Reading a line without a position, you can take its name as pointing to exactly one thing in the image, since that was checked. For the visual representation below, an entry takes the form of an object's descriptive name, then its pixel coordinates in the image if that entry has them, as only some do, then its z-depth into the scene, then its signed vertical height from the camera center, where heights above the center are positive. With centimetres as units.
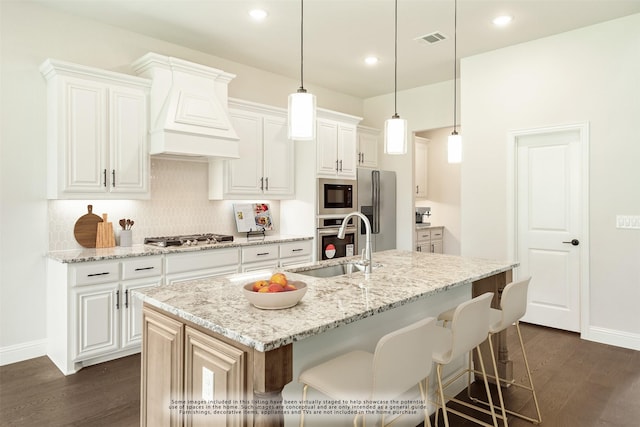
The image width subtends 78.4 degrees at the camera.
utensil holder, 361 -24
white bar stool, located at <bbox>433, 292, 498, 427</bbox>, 189 -62
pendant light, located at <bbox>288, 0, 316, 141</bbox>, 209 +52
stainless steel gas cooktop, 364 -27
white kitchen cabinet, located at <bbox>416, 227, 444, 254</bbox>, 638 -47
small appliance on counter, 700 -4
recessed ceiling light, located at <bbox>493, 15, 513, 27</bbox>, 354 +176
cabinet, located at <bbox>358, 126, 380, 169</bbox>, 582 +100
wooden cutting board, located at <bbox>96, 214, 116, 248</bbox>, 350 -21
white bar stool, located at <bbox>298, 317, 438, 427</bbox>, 148 -67
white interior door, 395 -11
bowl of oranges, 161 -34
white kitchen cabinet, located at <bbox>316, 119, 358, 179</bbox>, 485 +81
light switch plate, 353 -8
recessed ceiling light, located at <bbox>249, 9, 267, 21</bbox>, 341 +175
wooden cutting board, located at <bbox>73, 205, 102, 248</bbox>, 345 -15
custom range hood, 352 +96
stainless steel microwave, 481 +20
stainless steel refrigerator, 539 +10
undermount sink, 260 -40
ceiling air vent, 387 +176
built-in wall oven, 478 -34
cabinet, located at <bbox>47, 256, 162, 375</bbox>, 298 -77
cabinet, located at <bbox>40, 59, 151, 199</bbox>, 313 +67
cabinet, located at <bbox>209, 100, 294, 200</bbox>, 425 +59
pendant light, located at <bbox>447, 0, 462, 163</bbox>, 292 +48
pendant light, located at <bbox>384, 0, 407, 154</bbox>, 252 +50
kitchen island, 136 -51
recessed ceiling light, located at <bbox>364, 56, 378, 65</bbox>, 455 +180
